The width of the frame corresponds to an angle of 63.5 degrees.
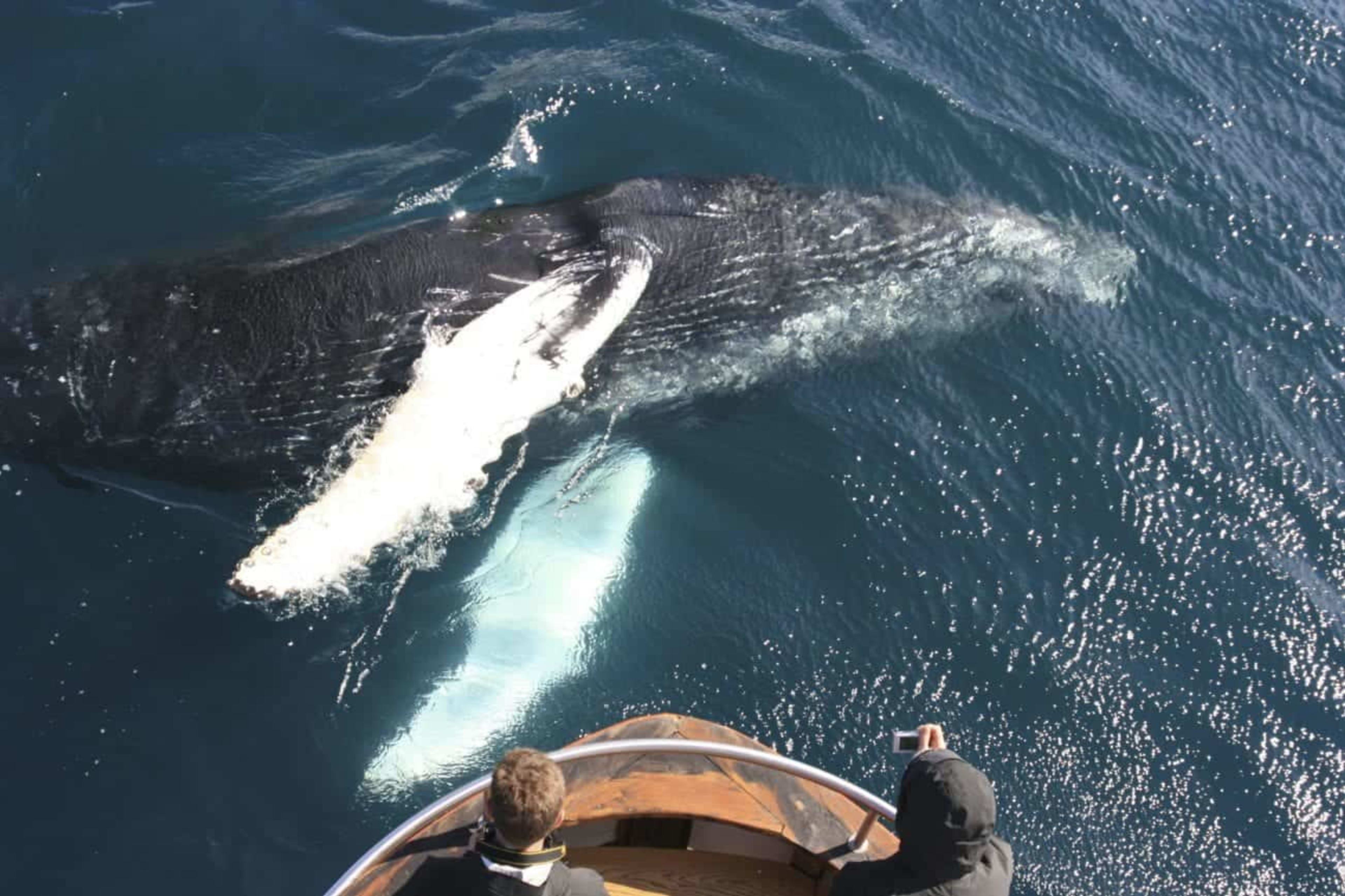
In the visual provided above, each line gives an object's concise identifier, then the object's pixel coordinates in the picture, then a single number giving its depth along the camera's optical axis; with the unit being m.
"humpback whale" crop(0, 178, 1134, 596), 9.93
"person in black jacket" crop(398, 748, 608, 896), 5.12
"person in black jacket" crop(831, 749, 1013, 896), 5.50
